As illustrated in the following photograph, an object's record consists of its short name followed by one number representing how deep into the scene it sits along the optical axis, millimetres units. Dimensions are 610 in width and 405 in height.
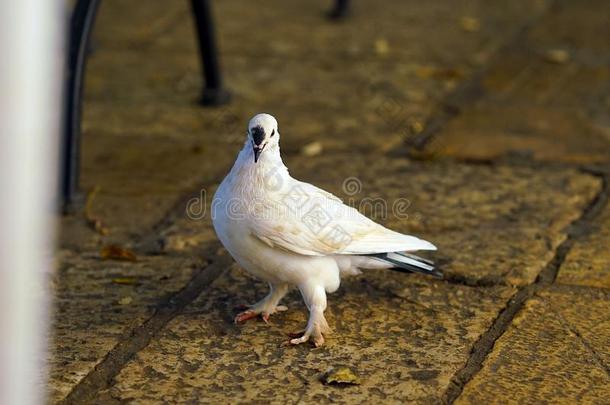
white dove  5750
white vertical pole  2439
